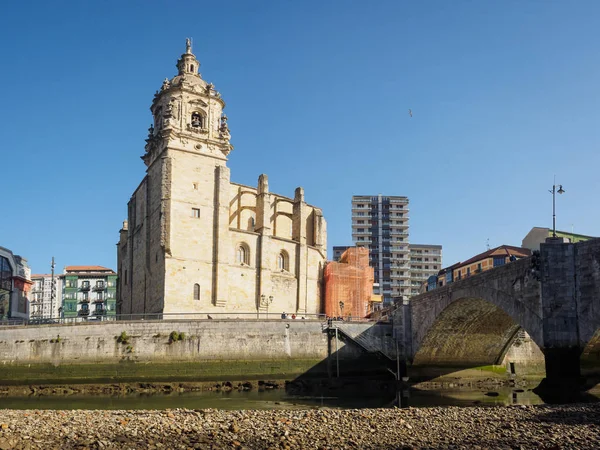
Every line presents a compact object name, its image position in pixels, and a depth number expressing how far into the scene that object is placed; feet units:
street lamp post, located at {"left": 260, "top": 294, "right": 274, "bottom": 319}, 209.51
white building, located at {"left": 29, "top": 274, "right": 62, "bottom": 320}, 417.94
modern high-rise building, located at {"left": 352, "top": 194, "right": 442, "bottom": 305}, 487.61
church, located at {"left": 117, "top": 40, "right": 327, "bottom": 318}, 192.44
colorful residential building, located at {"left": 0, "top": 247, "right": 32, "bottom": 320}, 244.01
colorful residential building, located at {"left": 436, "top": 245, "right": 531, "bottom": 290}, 249.34
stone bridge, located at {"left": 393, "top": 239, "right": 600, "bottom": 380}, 102.47
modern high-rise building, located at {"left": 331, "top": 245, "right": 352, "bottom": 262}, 494.96
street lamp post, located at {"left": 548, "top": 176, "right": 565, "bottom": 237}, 112.88
